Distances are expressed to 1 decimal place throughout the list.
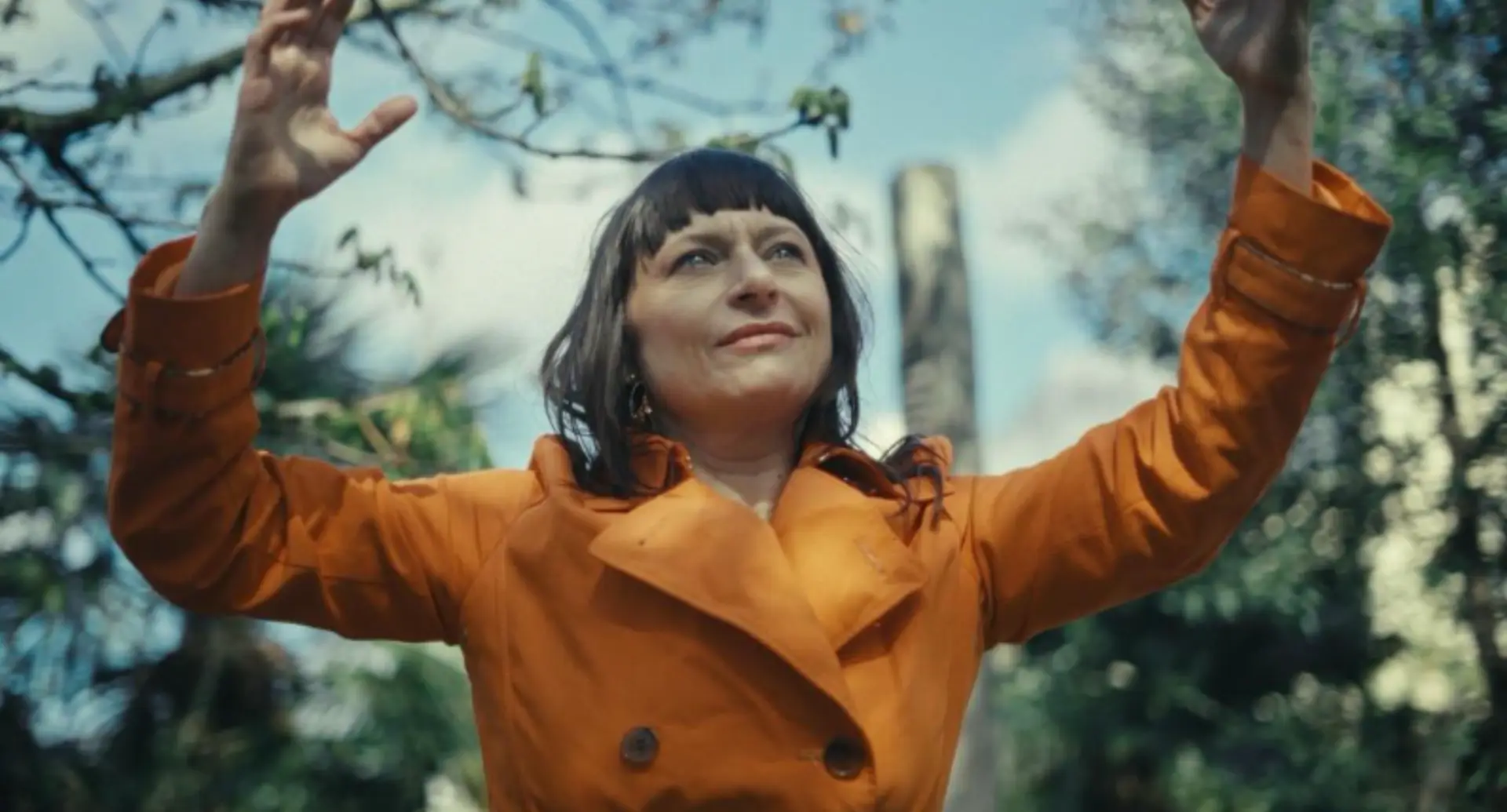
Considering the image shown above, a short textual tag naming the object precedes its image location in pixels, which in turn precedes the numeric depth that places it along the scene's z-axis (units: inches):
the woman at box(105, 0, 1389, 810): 88.6
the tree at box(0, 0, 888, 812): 126.3
